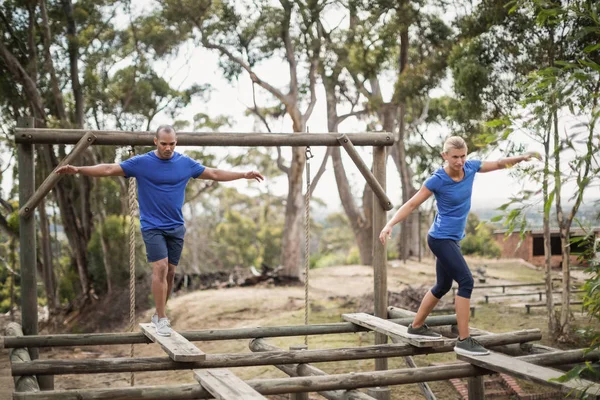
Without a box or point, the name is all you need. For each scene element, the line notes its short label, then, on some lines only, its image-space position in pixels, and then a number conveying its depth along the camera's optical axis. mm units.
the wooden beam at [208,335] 6129
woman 5352
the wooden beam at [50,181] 6270
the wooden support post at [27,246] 6570
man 5828
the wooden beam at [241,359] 5398
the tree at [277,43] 21281
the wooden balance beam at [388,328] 5562
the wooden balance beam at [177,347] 5031
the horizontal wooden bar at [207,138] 6438
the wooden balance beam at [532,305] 13984
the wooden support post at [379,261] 7172
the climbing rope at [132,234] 6375
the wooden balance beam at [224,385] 4520
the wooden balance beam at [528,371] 4358
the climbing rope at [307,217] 6664
